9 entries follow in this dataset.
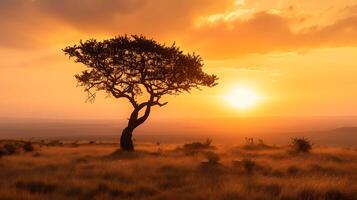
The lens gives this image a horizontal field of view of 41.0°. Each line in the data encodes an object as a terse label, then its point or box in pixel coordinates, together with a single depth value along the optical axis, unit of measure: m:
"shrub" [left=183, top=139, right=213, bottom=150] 40.72
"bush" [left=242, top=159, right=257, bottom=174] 22.99
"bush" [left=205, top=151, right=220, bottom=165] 25.91
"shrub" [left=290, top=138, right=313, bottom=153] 35.34
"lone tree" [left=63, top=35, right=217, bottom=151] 40.31
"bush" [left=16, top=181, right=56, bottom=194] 17.65
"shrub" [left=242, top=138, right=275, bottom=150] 39.28
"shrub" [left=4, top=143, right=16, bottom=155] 36.43
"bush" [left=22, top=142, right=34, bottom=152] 39.31
